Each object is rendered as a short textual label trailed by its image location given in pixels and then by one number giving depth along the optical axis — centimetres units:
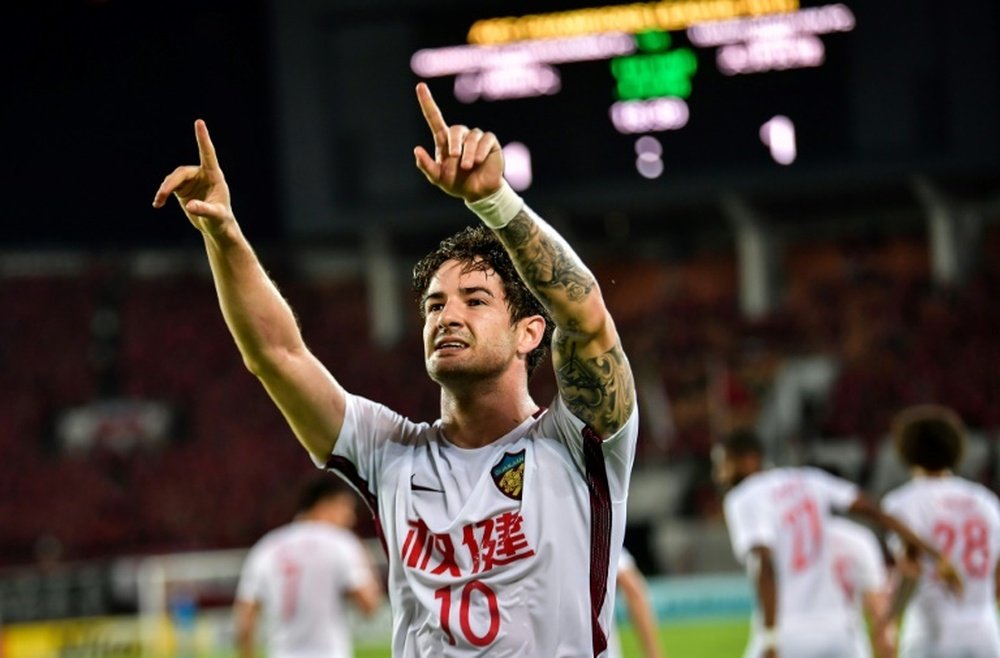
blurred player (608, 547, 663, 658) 1473
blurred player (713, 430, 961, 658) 1622
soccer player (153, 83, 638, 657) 700
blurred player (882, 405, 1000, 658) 1508
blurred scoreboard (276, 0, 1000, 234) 3462
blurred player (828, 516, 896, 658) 1684
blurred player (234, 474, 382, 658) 1809
